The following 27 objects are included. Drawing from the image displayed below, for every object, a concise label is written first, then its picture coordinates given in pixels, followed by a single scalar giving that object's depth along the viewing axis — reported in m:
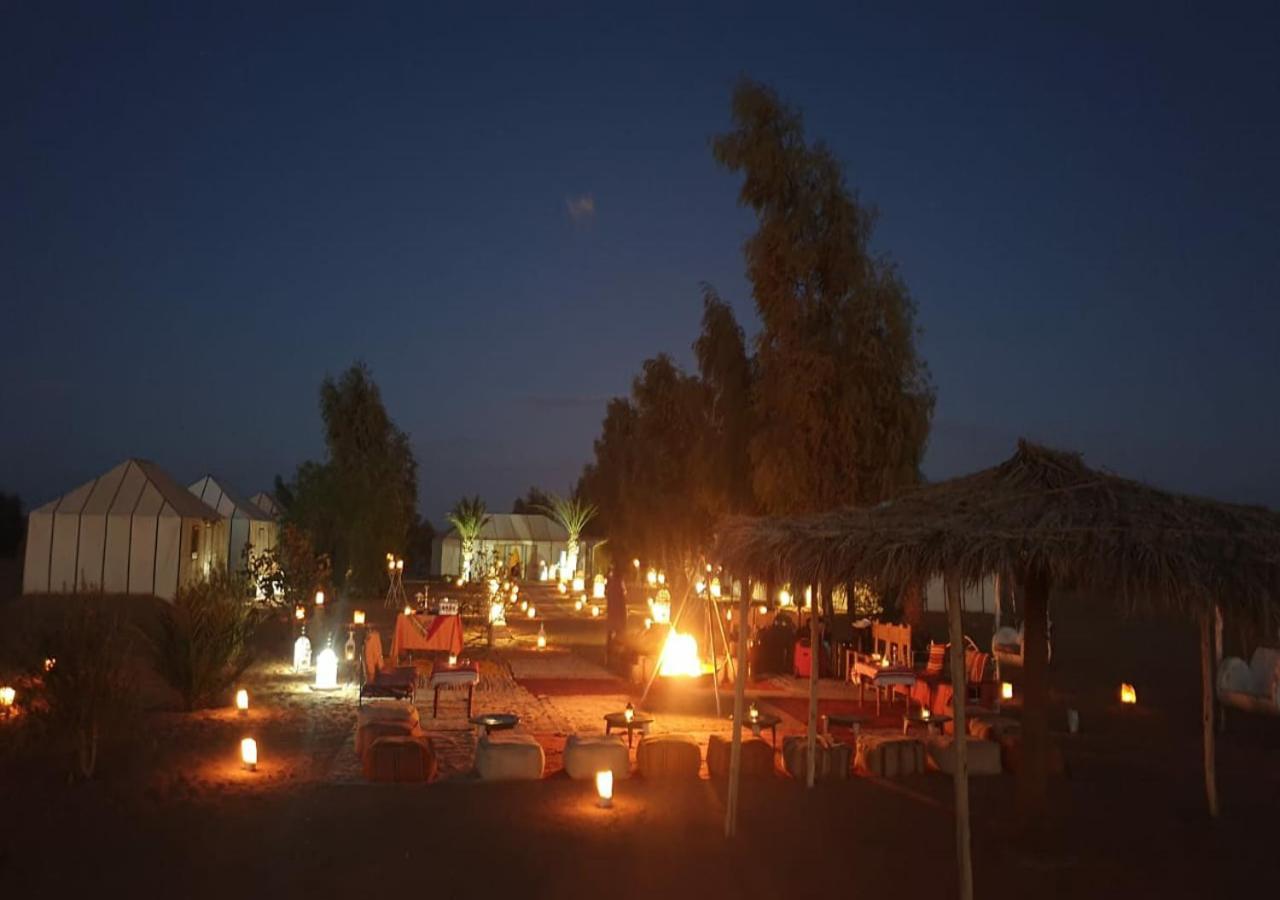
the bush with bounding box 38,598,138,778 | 8.55
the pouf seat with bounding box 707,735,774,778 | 8.95
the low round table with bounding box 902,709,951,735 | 10.84
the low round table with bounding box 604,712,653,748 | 10.09
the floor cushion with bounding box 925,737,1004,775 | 9.16
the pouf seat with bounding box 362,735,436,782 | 8.62
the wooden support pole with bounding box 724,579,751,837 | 6.97
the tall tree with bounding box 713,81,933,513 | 15.95
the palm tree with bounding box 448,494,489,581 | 42.09
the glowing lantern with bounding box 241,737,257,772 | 9.01
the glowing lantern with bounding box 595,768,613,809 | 7.84
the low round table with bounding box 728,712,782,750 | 9.89
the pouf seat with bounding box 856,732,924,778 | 9.12
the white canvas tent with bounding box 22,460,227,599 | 28.42
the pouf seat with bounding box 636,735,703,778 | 8.81
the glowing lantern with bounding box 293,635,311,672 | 16.12
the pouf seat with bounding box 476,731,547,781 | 8.73
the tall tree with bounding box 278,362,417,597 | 35.81
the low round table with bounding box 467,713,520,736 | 9.95
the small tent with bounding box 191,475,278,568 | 36.91
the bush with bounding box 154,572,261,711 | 11.99
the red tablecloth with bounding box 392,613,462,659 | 15.33
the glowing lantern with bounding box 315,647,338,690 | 14.11
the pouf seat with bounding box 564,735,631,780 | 8.70
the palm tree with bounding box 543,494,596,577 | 52.59
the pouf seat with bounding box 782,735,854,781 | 8.84
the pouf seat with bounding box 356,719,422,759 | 9.07
